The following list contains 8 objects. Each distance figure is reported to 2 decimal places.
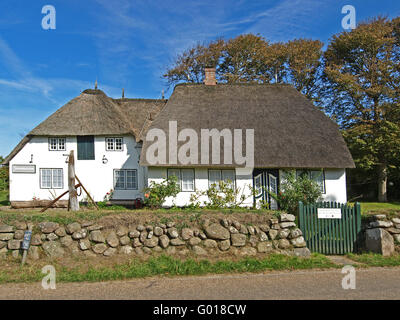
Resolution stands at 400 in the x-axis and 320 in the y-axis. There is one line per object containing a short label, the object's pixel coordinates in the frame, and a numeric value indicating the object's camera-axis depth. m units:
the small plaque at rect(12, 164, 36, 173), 17.64
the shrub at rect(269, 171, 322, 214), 12.98
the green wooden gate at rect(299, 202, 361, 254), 9.14
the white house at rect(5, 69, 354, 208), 14.58
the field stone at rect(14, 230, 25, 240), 8.25
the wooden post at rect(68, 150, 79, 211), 10.31
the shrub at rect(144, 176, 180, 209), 13.39
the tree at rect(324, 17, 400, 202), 19.91
